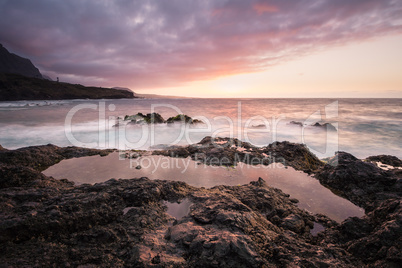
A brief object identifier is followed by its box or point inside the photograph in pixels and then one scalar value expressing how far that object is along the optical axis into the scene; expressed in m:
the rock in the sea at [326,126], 16.39
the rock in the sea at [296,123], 19.92
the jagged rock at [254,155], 6.80
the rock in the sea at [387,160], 6.66
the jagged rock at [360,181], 4.29
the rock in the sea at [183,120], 19.59
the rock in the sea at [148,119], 19.59
